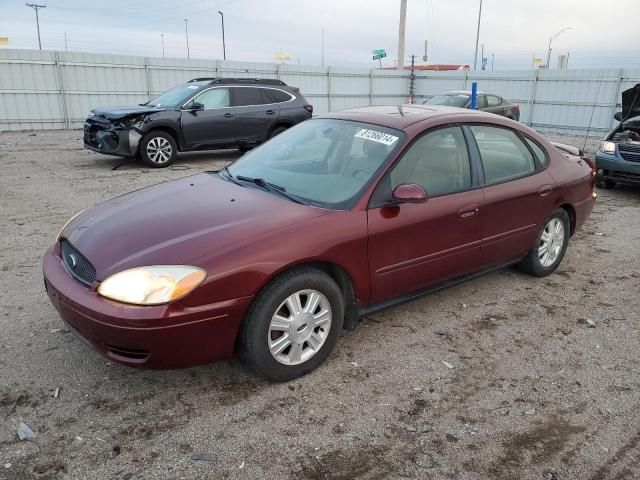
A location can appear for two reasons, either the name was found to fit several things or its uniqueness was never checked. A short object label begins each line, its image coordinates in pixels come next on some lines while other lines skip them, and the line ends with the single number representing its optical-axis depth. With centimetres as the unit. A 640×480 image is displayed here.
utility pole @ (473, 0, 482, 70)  4609
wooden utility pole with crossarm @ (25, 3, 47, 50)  6804
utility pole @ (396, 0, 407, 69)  3173
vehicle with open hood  855
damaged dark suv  1002
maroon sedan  270
